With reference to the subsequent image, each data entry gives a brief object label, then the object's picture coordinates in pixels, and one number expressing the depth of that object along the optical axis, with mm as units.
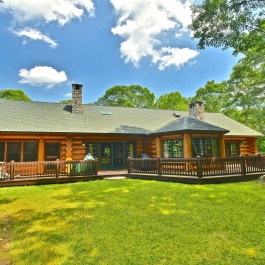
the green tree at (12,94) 47625
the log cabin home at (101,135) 15117
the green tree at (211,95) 51750
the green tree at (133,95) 57844
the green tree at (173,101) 54772
